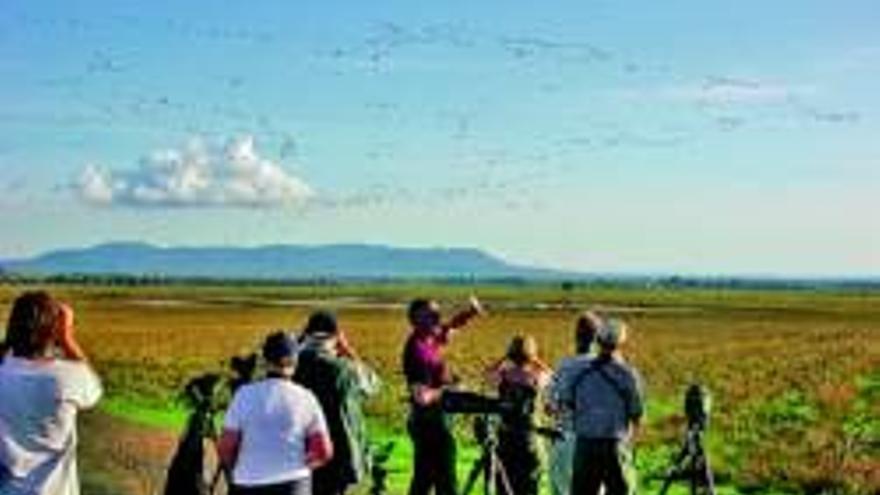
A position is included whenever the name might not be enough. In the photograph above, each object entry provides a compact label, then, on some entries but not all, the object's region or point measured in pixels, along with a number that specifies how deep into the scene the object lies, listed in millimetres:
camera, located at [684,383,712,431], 13352
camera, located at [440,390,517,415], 13273
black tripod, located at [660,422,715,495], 13586
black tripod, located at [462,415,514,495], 14141
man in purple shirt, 14695
